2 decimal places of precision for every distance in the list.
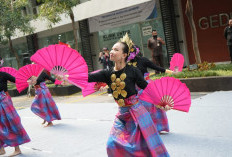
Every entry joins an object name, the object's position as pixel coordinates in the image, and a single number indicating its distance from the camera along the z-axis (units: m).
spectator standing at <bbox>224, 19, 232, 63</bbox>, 12.22
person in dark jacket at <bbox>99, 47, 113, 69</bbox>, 13.90
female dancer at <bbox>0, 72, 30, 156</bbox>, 5.96
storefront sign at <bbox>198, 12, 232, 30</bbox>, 14.28
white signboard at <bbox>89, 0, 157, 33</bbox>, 16.38
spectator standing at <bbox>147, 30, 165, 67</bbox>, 13.33
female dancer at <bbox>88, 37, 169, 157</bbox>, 3.67
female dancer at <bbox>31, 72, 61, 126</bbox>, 8.47
